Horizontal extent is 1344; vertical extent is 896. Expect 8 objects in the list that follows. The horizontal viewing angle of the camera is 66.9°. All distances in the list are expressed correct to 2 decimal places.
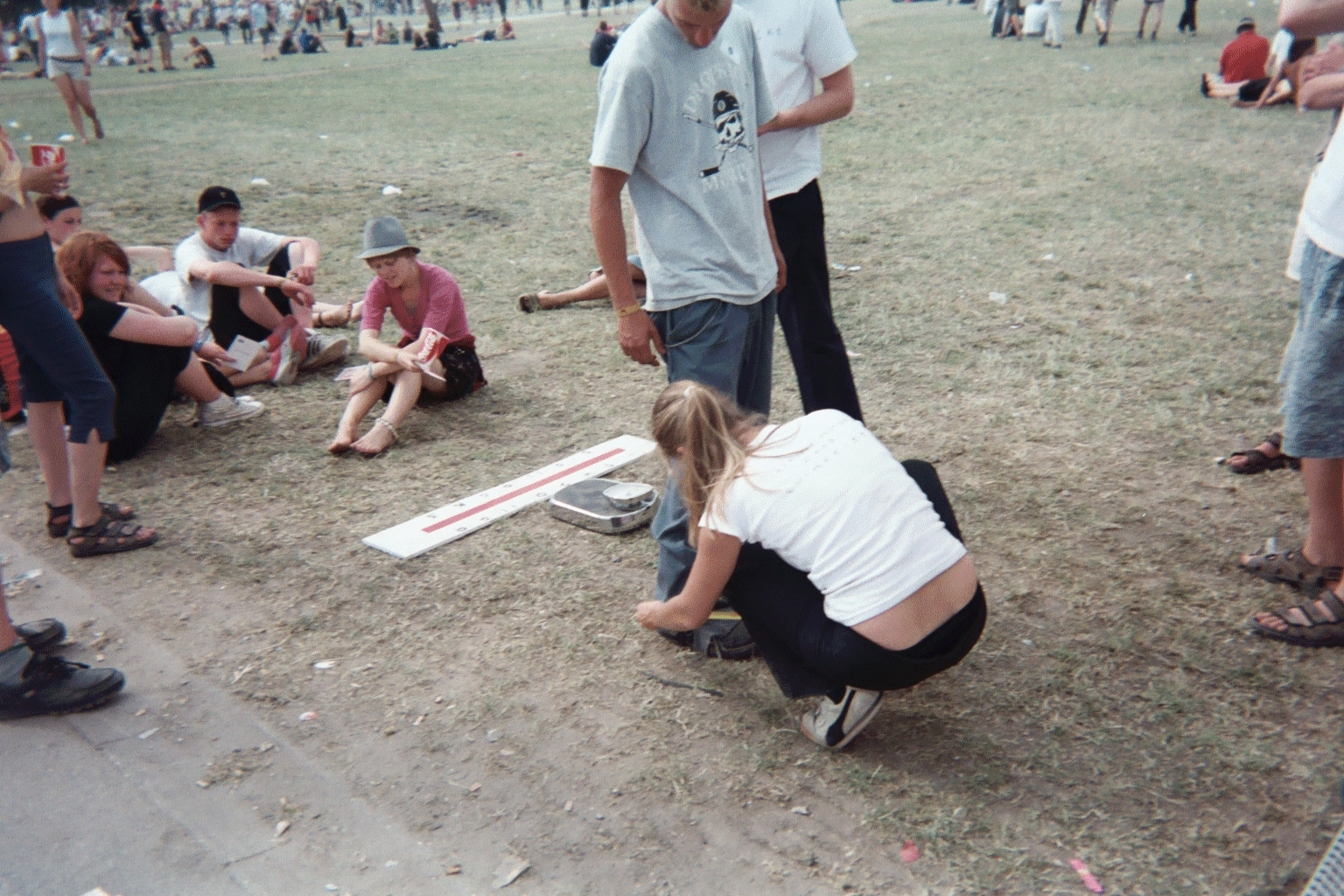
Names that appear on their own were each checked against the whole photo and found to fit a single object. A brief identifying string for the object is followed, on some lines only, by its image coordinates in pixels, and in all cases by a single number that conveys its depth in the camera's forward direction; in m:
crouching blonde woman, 2.34
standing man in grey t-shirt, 2.63
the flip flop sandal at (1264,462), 3.86
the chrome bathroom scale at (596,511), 3.76
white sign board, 3.74
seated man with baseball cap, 5.09
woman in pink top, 4.58
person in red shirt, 11.37
